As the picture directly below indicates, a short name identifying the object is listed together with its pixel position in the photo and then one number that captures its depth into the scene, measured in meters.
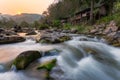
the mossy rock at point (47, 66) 2.95
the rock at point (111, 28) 8.39
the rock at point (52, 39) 5.33
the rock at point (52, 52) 3.83
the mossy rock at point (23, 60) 3.10
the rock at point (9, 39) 5.75
